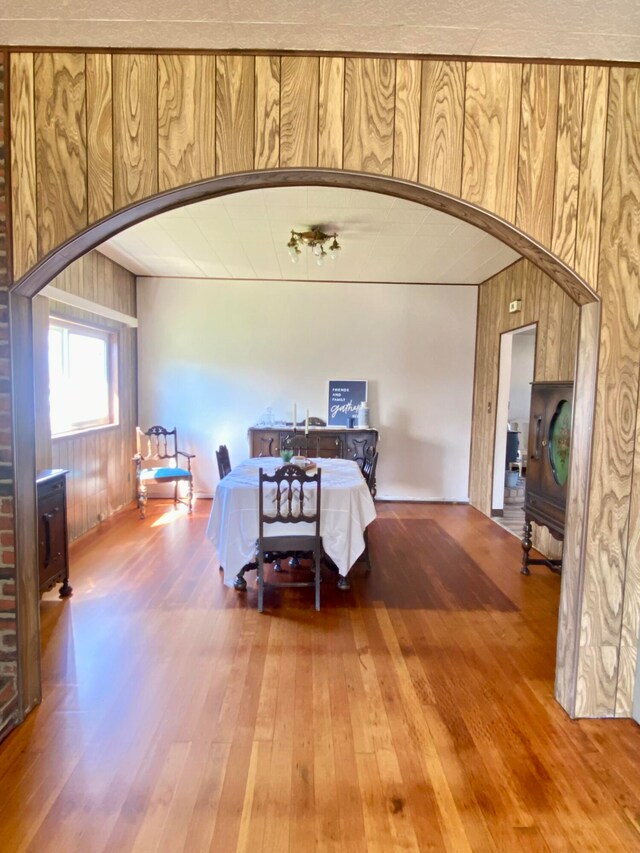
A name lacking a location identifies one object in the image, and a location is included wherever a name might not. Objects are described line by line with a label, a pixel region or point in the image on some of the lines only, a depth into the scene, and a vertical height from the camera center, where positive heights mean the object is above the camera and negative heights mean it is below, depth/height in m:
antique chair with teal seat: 5.51 -0.79
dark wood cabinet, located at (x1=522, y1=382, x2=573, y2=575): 3.21 -0.42
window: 4.17 +0.12
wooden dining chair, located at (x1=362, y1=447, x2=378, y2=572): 3.75 -0.69
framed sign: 5.85 -0.02
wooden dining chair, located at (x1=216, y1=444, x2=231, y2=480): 3.83 -0.57
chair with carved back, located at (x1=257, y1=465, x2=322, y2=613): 2.96 -0.78
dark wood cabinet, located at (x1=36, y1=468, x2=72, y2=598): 2.96 -0.94
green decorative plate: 3.19 -0.28
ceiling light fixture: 3.92 +1.33
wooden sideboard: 5.41 -0.54
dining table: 3.11 -0.87
